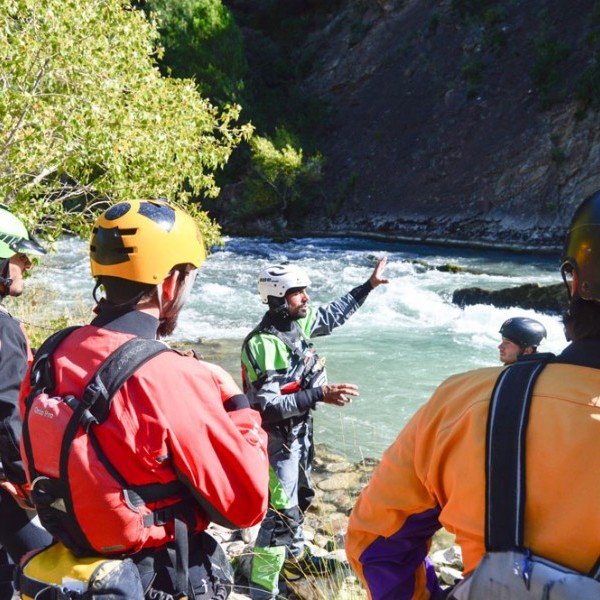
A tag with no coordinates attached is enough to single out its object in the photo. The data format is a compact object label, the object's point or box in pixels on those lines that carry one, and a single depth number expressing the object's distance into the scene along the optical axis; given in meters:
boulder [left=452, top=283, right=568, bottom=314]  14.62
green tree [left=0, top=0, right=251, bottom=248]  6.05
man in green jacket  3.94
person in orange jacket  1.28
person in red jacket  1.79
